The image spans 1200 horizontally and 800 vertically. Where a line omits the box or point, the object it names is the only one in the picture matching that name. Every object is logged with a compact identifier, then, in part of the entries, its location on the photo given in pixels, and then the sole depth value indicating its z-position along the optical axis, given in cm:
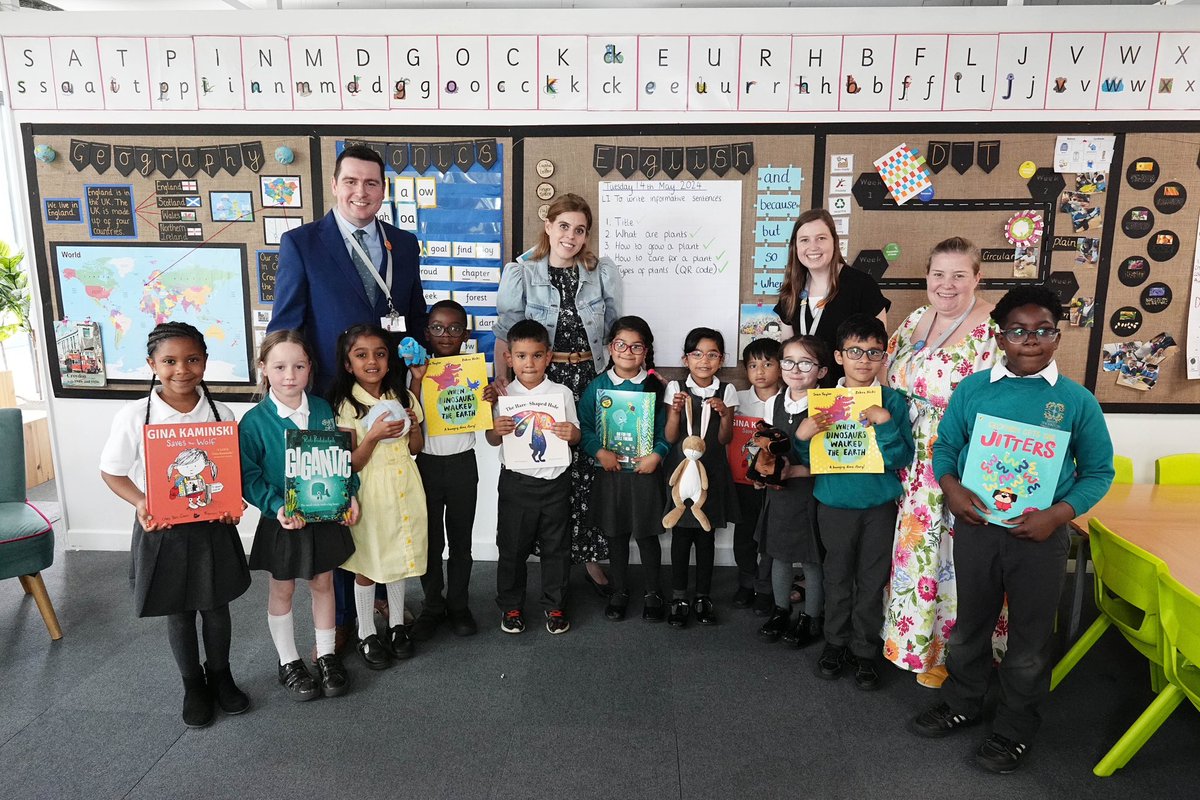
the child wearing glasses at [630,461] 277
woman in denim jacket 293
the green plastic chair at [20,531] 289
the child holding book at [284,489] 231
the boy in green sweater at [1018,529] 196
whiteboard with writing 348
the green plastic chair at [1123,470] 289
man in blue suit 254
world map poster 366
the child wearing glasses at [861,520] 242
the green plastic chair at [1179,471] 297
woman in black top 280
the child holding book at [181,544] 213
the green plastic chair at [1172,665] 179
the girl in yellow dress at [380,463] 246
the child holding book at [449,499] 275
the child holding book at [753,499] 296
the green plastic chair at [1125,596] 199
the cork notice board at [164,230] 355
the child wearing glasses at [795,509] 262
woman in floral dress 233
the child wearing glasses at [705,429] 281
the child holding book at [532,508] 274
